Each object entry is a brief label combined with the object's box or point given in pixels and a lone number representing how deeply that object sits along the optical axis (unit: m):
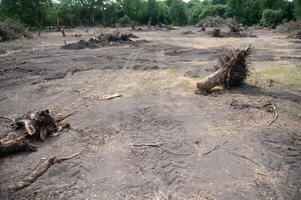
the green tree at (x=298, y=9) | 23.86
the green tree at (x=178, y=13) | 38.43
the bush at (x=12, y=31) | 16.84
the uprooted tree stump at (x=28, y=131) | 3.98
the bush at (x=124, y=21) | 36.32
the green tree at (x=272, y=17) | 27.96
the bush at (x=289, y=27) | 19.23
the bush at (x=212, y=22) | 30.00
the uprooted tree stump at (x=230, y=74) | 6.17
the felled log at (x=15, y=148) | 3.91
